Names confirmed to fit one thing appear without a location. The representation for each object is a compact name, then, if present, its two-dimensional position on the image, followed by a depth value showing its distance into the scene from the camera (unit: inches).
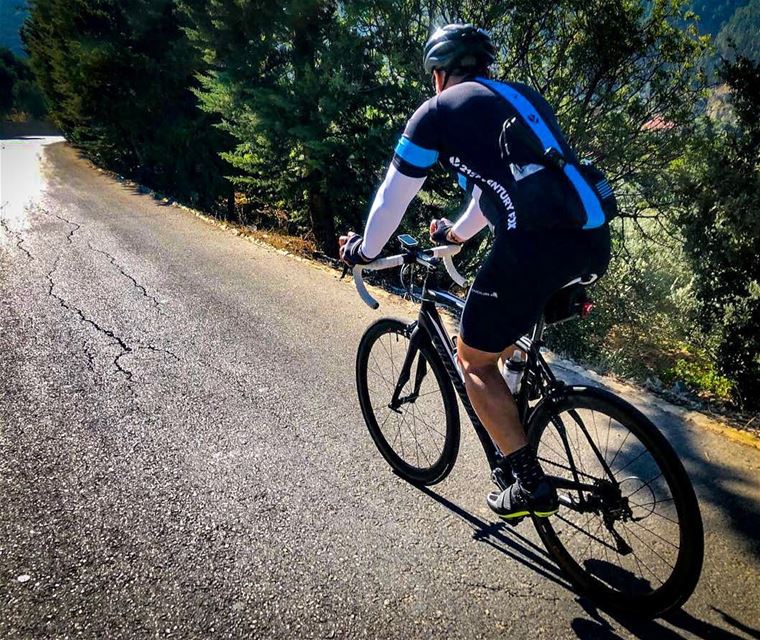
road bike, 80.2
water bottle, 93.1
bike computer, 106.5
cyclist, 78.0
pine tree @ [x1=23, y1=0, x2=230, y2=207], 521.7
